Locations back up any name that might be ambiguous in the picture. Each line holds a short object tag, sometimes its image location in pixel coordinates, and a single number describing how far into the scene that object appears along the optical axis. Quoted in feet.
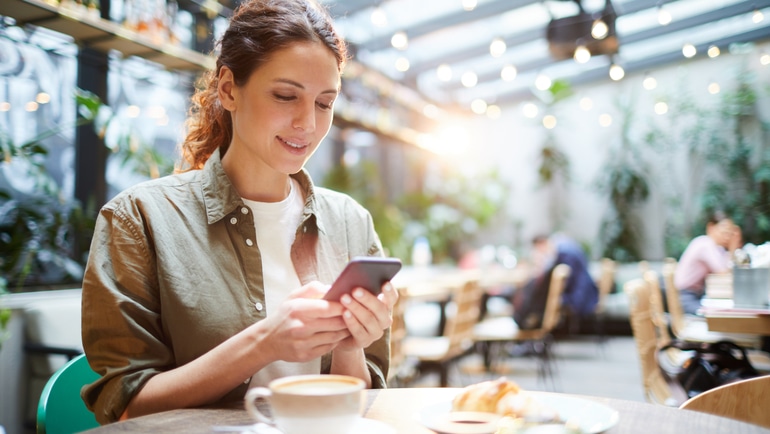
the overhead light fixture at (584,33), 19.94
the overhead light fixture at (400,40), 20.58
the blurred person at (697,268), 15.26
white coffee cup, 2.03
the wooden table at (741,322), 7.25
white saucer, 2.30
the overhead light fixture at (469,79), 25.86
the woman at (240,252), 2.94
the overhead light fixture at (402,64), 23.80
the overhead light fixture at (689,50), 25.27
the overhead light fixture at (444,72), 24.18
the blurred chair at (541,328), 16.03
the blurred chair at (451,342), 12.82
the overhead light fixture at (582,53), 20.54
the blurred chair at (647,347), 8.03
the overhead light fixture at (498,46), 21.43
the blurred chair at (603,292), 23.82
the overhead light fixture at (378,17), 19.67
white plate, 2.27
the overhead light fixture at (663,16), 22.34
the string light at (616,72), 23.12
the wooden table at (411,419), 2.47
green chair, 3.53
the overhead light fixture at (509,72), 24.14
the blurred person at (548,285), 16.70
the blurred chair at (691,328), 9.98
